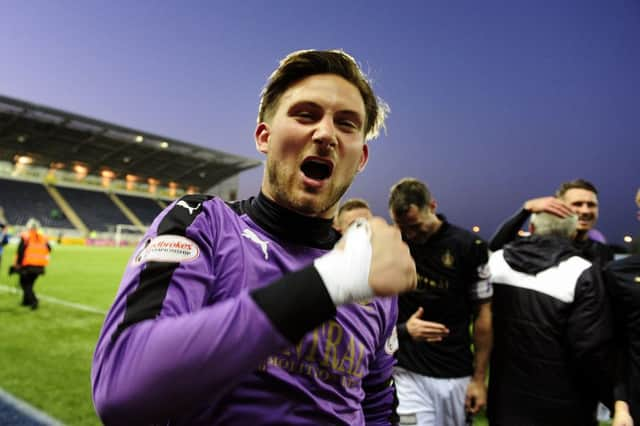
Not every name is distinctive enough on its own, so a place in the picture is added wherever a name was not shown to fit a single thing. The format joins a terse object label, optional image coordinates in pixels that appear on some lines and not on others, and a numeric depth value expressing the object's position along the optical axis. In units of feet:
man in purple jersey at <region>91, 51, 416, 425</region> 2.48
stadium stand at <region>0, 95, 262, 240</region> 127.75
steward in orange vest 30.40
